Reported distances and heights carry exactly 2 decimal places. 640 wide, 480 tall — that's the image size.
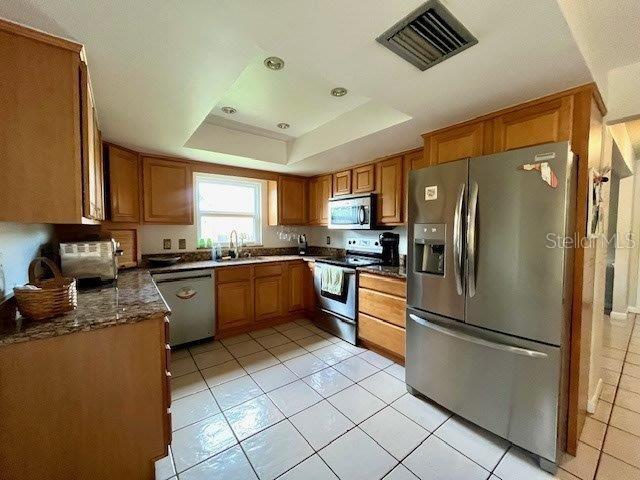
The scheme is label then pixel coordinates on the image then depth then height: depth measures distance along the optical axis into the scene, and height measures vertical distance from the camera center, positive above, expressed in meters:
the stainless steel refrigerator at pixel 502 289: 1.42 -0.35
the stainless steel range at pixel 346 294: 3.02 -0.75
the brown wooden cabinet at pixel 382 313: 2.53 -0.83
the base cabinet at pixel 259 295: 3.15 -0.82
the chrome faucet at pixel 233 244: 3.68 -0.18
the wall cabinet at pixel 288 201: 3.91 +0.46
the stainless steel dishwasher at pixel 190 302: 2.79 -0.77
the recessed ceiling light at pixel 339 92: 2.14 +1.14
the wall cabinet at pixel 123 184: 2.59 +0.49
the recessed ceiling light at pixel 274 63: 1.72 +1.11
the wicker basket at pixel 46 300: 1.21 -0.32
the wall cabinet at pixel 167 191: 2.95 +0.47
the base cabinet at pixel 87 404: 1.08 -0.79
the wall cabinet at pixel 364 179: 3.21 +0.65
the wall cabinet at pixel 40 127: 1.09 +0.45
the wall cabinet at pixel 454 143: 1.90 +0.67
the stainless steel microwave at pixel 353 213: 3.14 +0.23
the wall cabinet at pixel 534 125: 1.55 +0.66
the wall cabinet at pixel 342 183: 3.52 +0.66
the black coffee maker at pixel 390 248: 3.21 -0.20
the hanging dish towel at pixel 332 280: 3.11 -0.58
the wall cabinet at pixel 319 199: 3.85 +0.49
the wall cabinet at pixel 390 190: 2.92 +0.47
